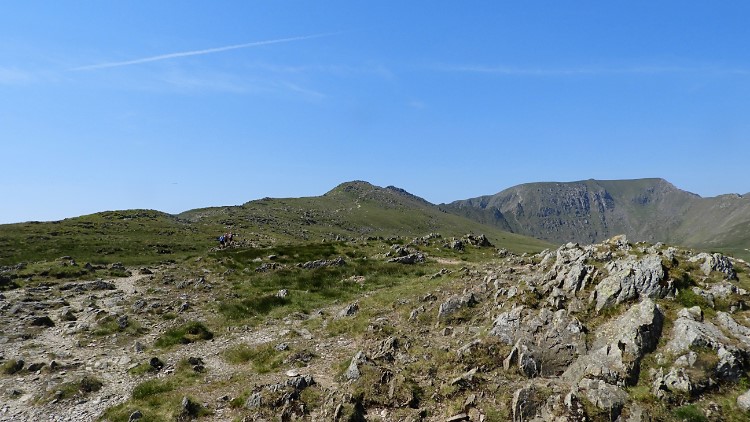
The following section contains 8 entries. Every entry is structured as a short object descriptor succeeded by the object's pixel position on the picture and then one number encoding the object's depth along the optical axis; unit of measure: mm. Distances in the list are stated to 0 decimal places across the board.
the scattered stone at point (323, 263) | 50994
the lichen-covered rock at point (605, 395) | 14453
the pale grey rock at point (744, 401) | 13898
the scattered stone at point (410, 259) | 51088
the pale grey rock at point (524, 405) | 14930
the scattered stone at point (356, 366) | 19047
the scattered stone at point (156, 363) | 23033
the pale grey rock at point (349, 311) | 30603
